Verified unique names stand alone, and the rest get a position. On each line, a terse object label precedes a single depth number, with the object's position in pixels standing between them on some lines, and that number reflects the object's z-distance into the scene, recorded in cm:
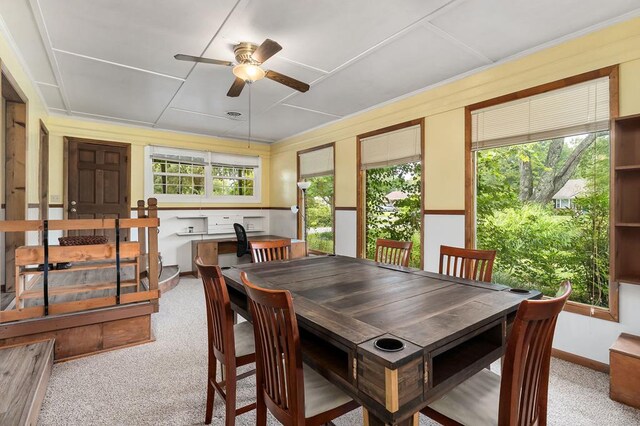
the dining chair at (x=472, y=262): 216
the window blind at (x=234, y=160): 603
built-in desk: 539
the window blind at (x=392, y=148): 383
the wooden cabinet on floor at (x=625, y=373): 200
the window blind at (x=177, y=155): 544
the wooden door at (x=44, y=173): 426
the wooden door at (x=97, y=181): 485
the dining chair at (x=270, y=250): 284
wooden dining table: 99
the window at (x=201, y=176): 548
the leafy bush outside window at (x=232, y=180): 608
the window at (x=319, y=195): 518
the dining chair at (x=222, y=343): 162
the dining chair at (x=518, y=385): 105
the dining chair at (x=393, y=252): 270
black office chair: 520
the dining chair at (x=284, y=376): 117
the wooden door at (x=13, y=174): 313
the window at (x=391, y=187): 392
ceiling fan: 241
